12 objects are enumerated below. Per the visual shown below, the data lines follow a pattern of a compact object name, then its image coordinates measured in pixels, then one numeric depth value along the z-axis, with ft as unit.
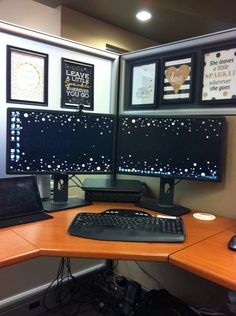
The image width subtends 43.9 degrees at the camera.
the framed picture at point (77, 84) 5.18
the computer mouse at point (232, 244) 3.22
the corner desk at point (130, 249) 2.83
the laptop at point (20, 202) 3.93
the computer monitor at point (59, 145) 4.30
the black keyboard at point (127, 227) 3.42
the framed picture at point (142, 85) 5.30
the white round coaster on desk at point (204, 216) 4.31
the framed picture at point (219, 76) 4.39
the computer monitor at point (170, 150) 4.39
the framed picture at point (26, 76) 4.55
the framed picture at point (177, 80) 4.83
